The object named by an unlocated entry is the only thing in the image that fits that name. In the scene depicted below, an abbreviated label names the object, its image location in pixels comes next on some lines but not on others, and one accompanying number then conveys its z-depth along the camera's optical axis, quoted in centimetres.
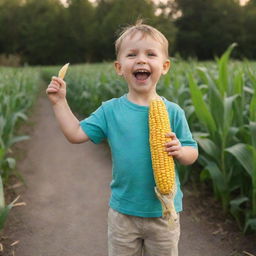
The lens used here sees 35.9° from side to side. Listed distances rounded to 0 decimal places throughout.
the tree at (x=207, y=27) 5366
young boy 162
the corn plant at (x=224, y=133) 298
